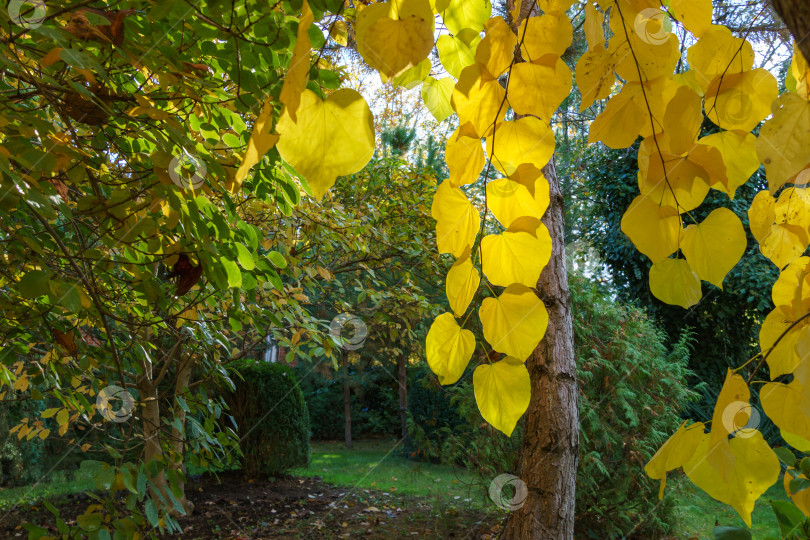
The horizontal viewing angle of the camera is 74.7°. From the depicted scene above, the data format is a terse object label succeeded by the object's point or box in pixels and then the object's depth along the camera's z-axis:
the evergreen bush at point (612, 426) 3.97
